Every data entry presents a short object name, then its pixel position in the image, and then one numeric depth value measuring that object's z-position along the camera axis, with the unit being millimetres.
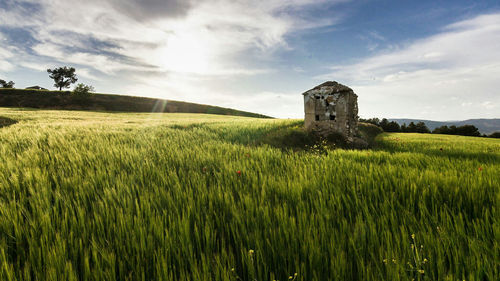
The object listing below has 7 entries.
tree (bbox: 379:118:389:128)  39619
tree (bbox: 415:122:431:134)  40188
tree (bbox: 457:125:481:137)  35344
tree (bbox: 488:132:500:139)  37472
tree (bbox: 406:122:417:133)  40812
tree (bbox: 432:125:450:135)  38031
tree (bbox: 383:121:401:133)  39344
